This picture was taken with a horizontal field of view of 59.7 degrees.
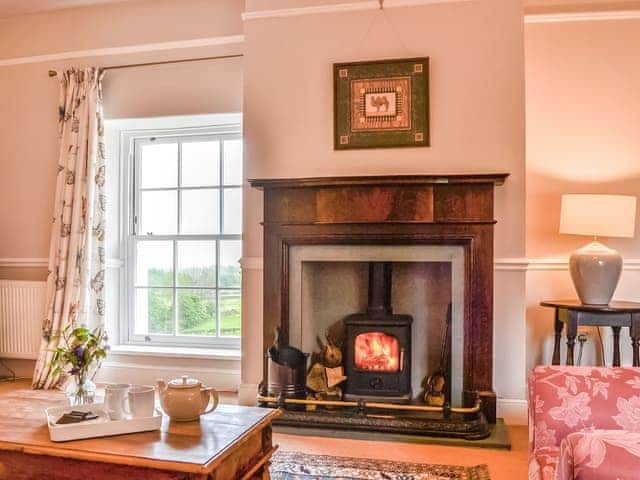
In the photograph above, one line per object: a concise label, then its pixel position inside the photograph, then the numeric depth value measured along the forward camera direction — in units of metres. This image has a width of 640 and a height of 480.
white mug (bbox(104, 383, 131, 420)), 1.74
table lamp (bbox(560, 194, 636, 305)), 3.06
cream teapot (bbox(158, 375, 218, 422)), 1.76
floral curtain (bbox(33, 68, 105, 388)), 3.88
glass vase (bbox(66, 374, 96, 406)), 1.88
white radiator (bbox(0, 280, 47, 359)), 4.11
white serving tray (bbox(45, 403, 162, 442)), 1.61
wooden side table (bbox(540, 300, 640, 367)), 3.01
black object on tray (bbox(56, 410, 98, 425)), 1.68
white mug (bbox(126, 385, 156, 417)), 1.73
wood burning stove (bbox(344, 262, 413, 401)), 3.28
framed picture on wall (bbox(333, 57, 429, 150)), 3.34
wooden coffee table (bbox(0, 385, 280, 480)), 1.48
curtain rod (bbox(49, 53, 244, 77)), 3.87
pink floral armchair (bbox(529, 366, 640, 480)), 1.51
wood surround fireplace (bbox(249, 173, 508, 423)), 3.13
